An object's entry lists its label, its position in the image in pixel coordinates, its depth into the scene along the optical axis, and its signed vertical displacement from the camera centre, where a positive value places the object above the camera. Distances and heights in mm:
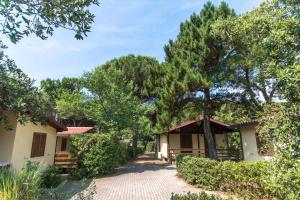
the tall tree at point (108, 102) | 18750 +3858
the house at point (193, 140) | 22031 +817
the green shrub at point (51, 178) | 10710 -1537
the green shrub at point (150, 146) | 43972 +314
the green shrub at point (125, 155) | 21075 -769
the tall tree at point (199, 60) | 12867 +5383
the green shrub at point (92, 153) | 13383 -347
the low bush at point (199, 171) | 9656 -1118
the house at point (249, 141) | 14088 +432
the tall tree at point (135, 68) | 28380 +10107
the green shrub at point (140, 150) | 35525 -424
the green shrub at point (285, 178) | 2904 -396
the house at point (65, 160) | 13656 -795
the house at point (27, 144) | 9344 +181
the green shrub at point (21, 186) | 5090 -945
